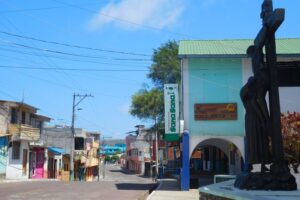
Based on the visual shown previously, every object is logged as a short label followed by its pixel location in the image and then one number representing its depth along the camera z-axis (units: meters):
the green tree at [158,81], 46.03
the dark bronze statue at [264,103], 9.48
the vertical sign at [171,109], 25.94
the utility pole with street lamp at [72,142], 53.86
